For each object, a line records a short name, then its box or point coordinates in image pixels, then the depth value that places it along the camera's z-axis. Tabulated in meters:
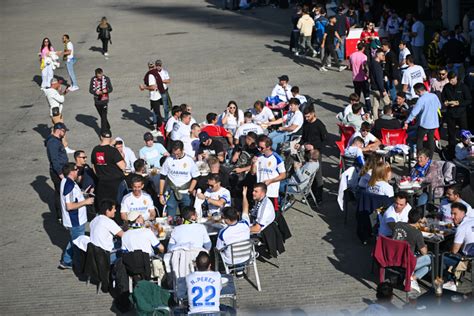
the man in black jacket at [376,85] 20.19
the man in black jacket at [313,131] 16.33
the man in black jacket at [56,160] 15.87
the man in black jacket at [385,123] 16.64
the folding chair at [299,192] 15.09
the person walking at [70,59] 26.10
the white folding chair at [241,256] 12.26
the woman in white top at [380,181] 13.52
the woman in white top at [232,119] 18.03
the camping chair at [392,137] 16.45
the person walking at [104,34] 30.47
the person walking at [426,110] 16.52
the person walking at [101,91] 20.27
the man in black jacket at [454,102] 17.52
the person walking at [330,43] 25.42
